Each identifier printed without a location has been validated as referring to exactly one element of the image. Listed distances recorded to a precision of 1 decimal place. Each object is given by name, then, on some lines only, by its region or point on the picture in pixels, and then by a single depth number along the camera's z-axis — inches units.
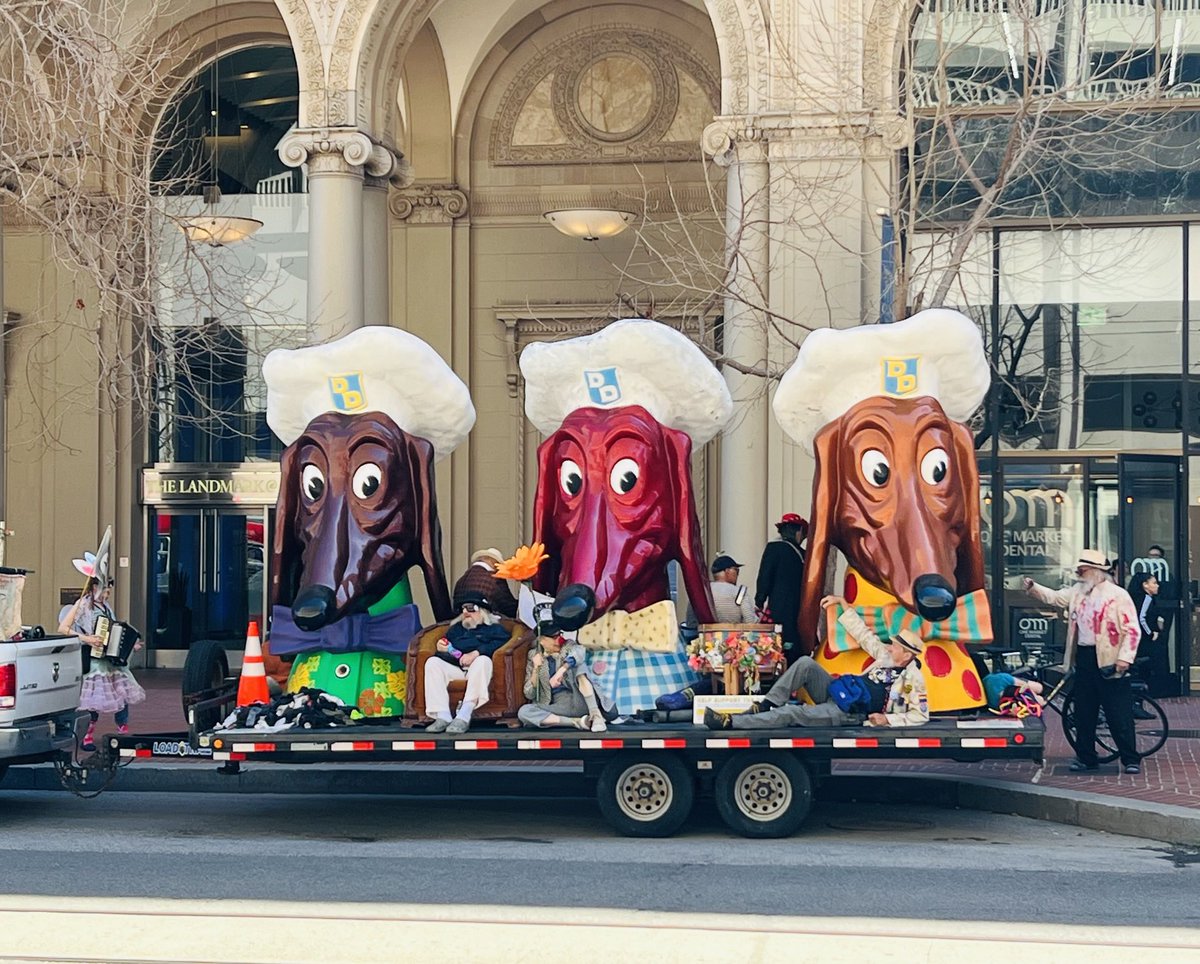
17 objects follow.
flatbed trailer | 392.2
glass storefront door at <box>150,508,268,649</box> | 880.3
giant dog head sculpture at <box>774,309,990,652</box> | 422.6
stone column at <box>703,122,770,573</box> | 644.7
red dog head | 432.8
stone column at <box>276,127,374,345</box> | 681.0
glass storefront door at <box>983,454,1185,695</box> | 721.6
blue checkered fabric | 422.6
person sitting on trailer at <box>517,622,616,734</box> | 405.7
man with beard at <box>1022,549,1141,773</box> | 478.3
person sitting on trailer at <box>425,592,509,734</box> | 411.8
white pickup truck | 421.4
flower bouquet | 423.2
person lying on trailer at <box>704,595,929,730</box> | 398.9
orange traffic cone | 430.9
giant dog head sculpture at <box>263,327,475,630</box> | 441.4
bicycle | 504.4
